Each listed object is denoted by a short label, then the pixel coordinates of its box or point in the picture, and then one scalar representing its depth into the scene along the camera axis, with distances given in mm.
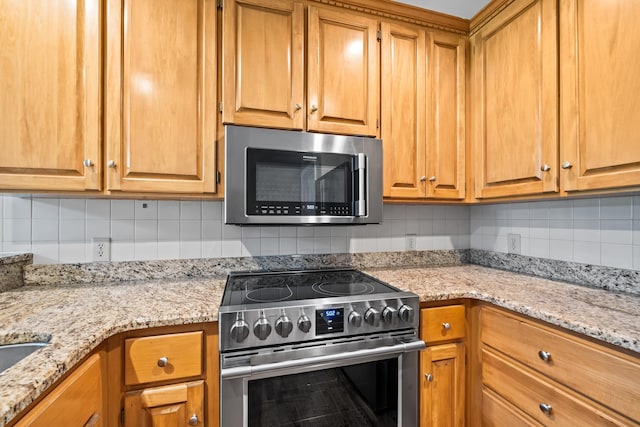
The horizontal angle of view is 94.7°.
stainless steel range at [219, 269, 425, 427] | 1040
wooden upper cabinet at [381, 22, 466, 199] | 1589
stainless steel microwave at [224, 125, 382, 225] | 1304
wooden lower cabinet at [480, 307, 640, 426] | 858
